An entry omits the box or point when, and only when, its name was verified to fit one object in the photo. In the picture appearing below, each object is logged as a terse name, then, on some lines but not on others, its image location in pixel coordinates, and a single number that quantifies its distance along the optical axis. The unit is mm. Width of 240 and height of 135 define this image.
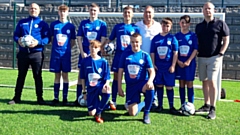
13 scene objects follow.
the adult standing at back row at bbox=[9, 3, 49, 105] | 6426
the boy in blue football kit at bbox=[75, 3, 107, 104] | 6426
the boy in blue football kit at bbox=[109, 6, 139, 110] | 6229
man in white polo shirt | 6414
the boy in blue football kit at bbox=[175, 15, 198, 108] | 6059
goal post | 7438
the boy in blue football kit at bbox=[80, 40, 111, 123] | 5633
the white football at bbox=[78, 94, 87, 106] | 6375
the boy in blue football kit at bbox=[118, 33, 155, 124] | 5484
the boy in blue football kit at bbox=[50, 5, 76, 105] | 6473
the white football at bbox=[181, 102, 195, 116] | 5914
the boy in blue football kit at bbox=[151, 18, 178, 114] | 6055
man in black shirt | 5867
